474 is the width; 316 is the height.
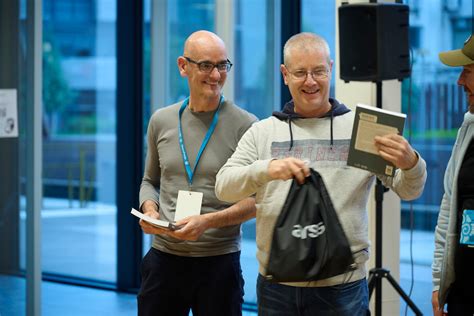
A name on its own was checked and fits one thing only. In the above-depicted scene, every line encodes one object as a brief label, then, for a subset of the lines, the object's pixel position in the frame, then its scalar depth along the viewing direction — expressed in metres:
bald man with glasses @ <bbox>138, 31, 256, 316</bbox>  5.07
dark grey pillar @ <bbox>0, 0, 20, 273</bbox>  8.33
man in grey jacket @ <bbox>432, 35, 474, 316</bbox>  4.43
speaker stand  6.25
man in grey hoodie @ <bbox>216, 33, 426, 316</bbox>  4.17
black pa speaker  5.76
